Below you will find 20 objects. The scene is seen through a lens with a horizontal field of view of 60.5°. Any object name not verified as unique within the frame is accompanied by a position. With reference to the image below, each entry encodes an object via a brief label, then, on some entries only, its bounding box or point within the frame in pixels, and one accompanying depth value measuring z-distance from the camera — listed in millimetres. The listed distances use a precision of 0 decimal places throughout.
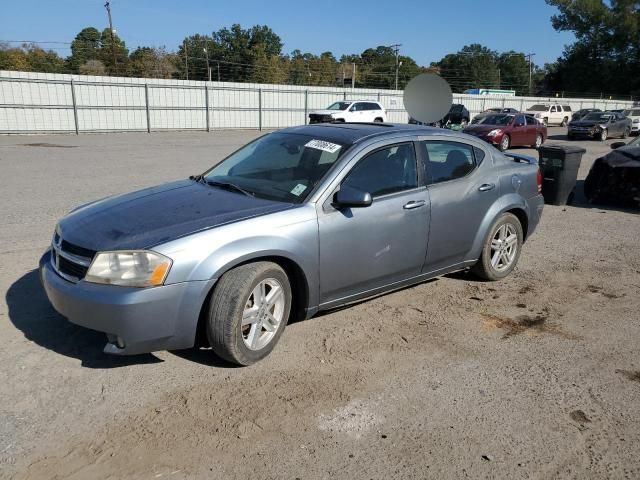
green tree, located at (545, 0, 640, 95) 74188
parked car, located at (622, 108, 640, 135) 32594
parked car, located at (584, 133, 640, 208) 9688
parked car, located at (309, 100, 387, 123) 27719
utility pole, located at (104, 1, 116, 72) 54919
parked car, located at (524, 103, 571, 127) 39969
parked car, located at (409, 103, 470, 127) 33094
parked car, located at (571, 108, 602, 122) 37344
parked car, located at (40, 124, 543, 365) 3346
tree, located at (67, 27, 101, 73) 68356
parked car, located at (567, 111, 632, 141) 28344
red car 21250
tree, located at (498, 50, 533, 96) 113006
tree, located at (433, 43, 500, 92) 109062
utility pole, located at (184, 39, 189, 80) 75625
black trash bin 9945
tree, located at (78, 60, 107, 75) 59719
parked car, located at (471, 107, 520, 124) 35584
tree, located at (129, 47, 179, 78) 66750
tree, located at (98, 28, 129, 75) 67100
